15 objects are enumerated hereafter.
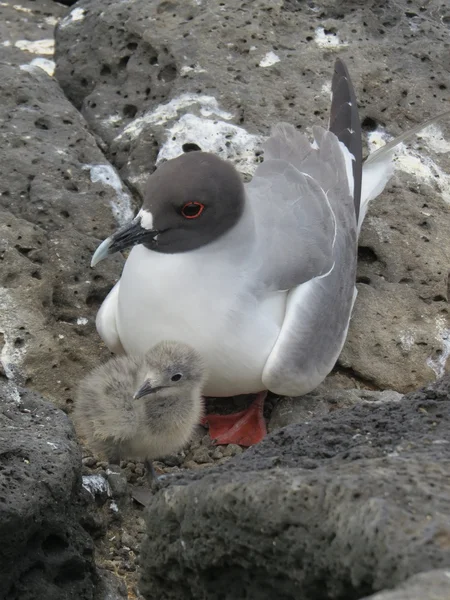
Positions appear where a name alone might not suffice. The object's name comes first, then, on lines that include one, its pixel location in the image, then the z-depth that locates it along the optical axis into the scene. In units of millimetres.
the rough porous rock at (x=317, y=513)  4621
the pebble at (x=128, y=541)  8383
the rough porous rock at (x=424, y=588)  3889
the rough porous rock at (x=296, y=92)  11617
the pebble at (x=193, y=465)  10000
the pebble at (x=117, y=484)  8727
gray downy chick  8836
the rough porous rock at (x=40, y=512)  6566
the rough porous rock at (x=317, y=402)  10227
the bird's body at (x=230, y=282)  9617
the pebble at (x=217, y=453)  10250
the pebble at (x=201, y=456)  10156
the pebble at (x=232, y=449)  10234
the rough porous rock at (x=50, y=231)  10375
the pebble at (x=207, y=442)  10469
